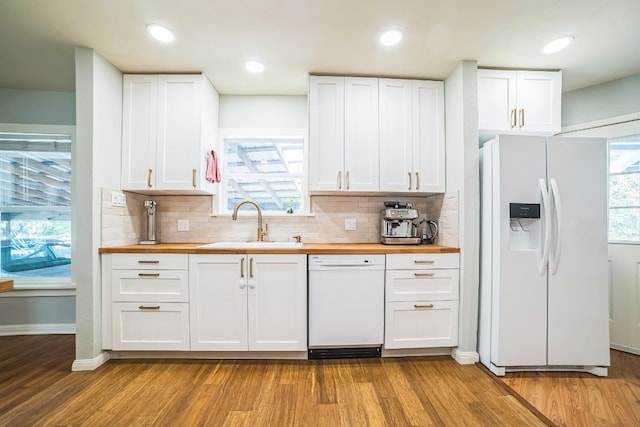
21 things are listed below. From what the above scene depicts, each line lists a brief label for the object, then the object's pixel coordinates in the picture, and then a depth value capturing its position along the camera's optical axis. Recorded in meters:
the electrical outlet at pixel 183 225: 2.96
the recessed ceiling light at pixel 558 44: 2.10
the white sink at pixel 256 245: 2.40
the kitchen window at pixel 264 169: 3.08
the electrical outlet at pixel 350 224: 2.98
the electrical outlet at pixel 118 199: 2.46
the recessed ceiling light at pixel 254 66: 2.46
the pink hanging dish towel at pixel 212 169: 2.73
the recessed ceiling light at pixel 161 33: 2.00
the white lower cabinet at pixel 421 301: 2.39
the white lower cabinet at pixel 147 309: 2.33
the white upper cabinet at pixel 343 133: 2.63
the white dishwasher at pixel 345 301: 2.35
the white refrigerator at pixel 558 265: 2.16
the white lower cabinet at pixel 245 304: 2.34
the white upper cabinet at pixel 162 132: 2.58
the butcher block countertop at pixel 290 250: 2.32
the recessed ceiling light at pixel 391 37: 2.04
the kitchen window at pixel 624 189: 2.62
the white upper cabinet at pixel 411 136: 2.67
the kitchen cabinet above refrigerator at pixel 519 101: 2.48
